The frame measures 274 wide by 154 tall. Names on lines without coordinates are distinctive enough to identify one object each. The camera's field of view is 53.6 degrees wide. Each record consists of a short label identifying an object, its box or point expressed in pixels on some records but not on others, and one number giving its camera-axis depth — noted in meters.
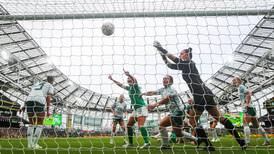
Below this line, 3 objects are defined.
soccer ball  4.69
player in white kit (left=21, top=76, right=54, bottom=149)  5.75
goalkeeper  4.78
